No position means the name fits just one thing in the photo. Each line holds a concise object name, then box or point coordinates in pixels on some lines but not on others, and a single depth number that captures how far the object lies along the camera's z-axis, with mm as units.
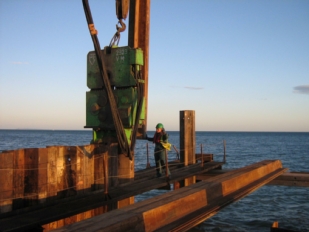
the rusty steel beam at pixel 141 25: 11320
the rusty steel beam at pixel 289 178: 12414
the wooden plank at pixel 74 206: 5914
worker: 11148
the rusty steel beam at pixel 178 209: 5258
